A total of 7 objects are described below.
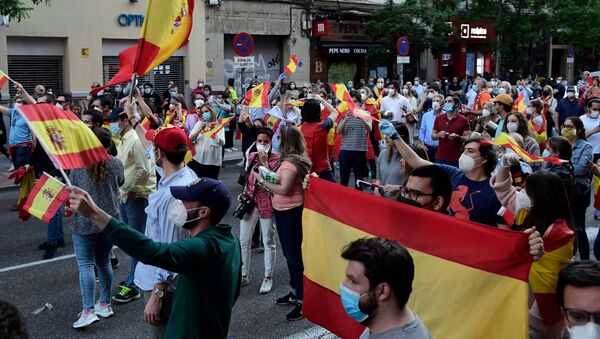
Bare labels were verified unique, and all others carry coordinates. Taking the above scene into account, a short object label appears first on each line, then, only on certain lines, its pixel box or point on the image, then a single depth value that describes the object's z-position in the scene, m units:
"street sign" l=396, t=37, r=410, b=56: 21.08
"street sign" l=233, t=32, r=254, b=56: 16.88
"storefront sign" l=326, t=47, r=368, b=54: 30.28
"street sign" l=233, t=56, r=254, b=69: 17.47
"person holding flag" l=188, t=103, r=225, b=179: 9.49
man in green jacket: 3.16
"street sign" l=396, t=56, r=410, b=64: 22.03
